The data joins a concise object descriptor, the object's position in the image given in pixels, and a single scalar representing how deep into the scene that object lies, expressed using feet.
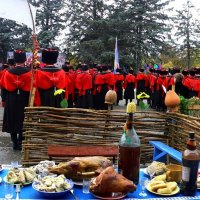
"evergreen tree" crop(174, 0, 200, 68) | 84.41
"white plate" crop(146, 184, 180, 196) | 6.21
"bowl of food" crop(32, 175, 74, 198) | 5.95
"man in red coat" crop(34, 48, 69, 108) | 18.16
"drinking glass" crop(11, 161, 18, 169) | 7.19
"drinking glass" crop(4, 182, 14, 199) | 5.90
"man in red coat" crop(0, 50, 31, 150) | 17.16
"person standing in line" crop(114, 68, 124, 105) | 39.98
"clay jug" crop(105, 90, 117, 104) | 10.34
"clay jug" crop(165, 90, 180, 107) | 10.52
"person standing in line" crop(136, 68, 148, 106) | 41.67
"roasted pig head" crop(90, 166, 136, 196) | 5.84
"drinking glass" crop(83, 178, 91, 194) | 6.13
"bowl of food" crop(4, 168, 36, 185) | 6.38
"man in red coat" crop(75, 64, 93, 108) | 29.88
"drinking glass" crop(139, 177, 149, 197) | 6.22
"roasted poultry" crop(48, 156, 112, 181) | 6.40
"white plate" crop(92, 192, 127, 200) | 5.90
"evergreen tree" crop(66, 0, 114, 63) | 74.80
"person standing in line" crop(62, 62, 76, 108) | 30.73
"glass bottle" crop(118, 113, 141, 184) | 6.32
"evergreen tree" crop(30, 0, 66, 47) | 71.21
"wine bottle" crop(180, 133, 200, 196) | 6.01
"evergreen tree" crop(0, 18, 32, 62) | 72.86
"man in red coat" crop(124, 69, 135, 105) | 40.74
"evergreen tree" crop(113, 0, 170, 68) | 75.94
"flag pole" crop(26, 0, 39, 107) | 11.73
